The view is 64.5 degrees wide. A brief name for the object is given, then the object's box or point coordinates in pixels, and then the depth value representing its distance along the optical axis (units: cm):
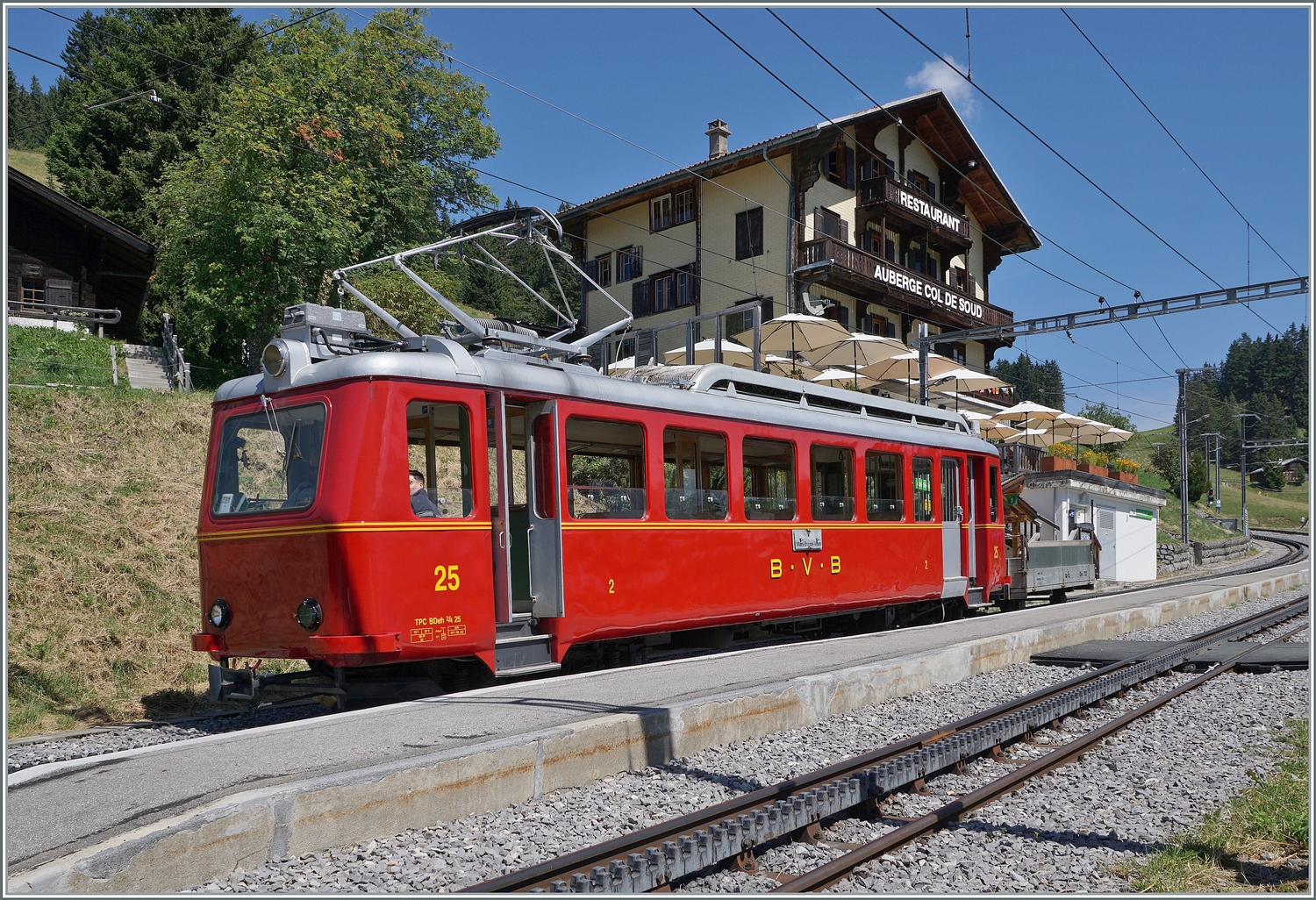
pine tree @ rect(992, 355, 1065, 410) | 10650
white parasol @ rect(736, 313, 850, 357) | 2208
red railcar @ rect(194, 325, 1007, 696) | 792
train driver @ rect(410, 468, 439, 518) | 821
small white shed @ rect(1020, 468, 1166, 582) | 2950
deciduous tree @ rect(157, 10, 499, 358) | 2639
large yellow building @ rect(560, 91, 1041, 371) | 3331
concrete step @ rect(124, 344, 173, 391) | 2645
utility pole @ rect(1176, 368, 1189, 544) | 4044
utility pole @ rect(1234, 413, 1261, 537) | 5366
